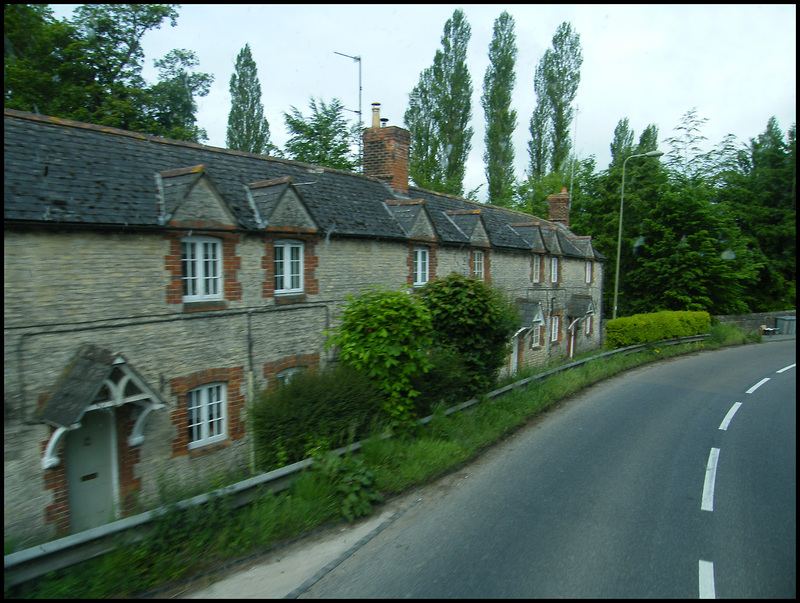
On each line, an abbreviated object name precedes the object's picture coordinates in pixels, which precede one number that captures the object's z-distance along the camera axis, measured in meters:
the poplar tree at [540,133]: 46.56
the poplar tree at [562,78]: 44.97
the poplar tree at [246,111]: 39.94
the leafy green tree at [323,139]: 32.66
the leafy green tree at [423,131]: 42.09
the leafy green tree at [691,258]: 34.31
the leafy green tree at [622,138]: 55.50
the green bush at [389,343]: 10.41
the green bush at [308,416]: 8.84
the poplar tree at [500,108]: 43.94
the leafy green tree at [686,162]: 43.69
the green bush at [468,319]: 13.32
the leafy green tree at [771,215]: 38.41
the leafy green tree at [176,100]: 26.12
